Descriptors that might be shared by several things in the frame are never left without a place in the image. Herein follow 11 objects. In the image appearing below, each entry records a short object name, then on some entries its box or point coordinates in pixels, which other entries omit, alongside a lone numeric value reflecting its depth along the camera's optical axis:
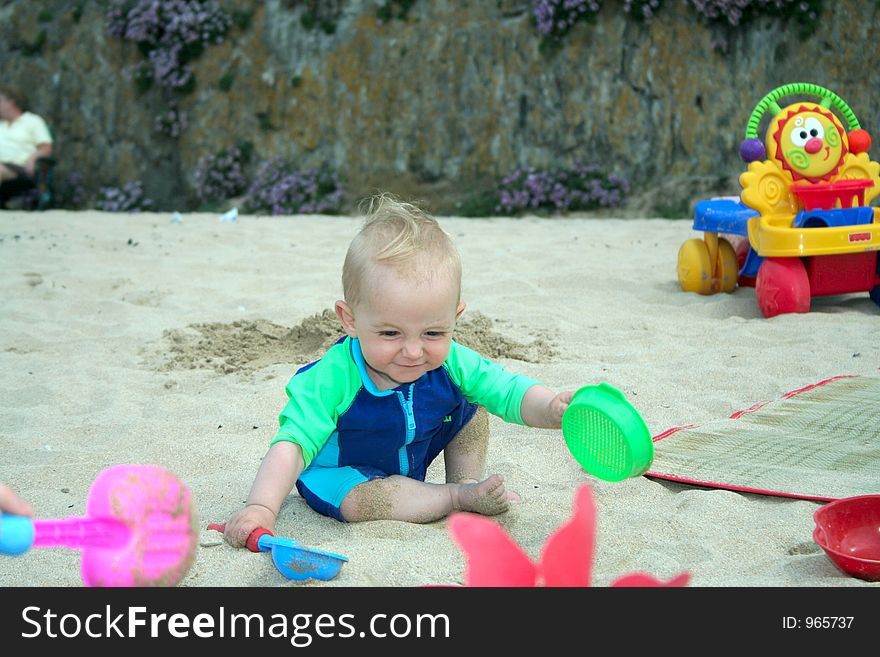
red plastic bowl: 2.06
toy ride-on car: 4.33
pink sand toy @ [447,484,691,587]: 1.14
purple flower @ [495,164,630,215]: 8.41
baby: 2.16
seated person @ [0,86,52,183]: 9.16
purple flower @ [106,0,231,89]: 9.83
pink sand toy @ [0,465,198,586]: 1.43
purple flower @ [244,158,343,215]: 9.16
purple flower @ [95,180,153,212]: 10.00
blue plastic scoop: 1.90
